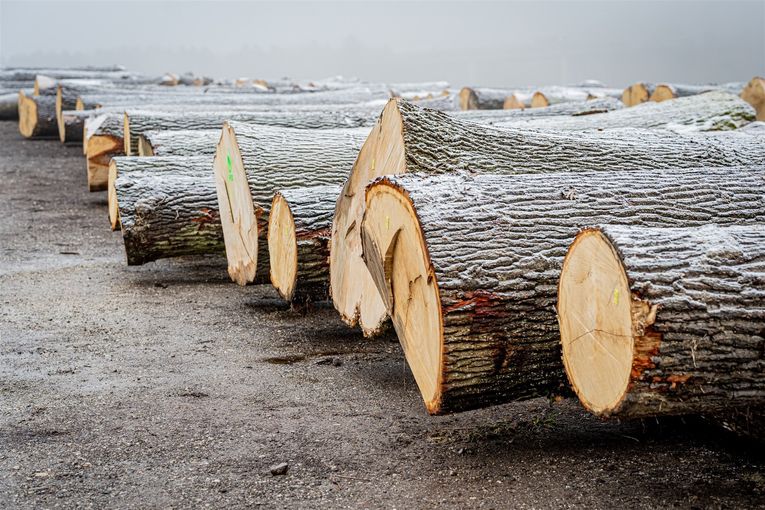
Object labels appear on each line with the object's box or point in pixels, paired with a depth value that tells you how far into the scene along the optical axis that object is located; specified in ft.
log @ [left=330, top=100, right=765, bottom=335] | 11.19
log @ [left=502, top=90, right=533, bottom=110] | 35.73
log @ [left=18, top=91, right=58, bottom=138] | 42.16
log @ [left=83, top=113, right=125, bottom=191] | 25.72
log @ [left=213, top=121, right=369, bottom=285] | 14.70
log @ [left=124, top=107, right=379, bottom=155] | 21.20
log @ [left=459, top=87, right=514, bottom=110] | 37.42
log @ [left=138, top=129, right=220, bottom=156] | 19.83
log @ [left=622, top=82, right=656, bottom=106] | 36.42
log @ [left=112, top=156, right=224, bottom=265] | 16.62
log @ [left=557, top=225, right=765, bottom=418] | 7.07
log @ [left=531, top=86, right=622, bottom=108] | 35.83
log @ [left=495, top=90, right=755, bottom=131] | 18.19
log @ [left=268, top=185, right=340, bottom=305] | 13.32
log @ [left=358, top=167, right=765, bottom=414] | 8.62
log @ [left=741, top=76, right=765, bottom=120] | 32.24
